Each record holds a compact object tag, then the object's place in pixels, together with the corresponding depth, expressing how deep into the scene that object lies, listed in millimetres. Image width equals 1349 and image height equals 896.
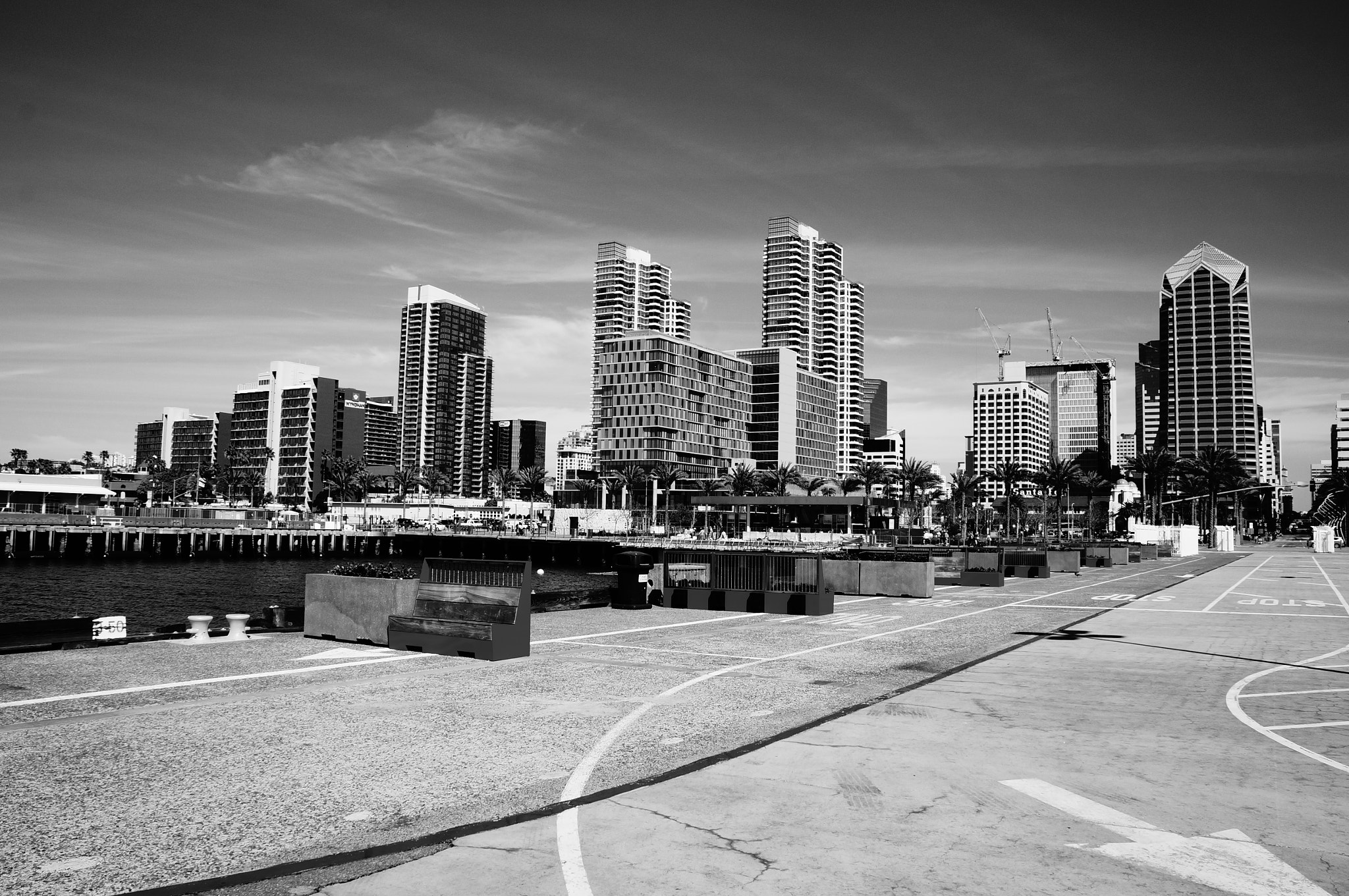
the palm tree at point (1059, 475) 136000
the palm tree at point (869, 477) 152750
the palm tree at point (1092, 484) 163225
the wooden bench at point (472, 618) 17438
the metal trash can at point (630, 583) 28734
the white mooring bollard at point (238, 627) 19875
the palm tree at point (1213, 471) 140750
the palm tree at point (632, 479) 180125
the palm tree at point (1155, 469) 134625
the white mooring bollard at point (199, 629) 19250
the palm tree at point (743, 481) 185500
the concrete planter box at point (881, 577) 34997
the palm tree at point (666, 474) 175988
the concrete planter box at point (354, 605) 19109
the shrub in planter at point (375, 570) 19781
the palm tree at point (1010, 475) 136000
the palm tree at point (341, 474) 197375
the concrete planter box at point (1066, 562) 58125
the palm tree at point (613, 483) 192188
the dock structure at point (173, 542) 107438
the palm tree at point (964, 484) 141000
